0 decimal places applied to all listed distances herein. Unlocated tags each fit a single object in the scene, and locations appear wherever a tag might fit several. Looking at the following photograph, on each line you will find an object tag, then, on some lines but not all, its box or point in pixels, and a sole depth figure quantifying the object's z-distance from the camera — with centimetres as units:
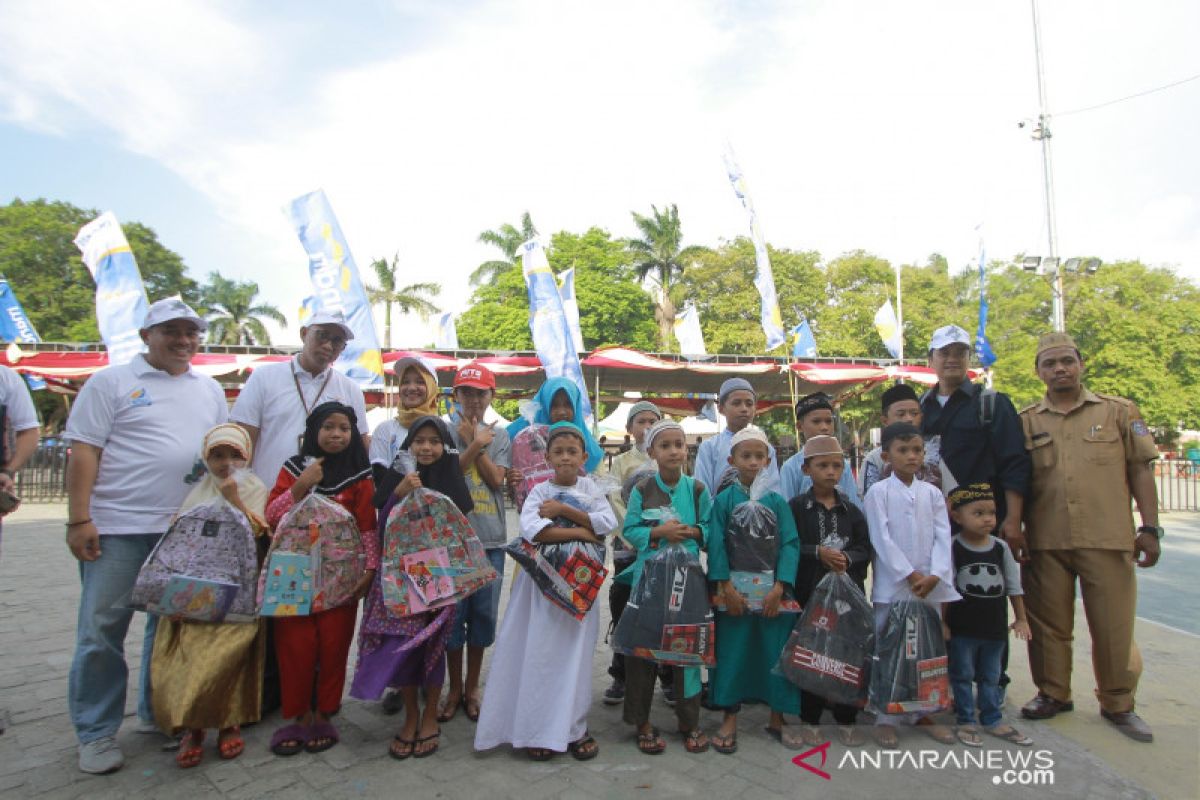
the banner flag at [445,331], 2081
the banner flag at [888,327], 1769
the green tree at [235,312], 4056
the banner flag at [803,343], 1694
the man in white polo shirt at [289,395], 331
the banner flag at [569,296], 1383
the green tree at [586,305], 3180
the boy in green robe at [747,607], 308
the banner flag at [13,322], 1548
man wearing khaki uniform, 345
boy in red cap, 334
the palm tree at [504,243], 3484
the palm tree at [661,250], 3538
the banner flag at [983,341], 1552
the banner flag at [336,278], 930
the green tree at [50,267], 2744
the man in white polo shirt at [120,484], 280
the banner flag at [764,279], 1103
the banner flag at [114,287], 1112
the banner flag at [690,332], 1917
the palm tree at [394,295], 3581
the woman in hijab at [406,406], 342
